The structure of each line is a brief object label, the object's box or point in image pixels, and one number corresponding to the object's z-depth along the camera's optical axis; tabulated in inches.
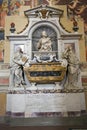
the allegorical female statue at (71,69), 186.0
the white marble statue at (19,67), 185.5
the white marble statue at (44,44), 195.4
